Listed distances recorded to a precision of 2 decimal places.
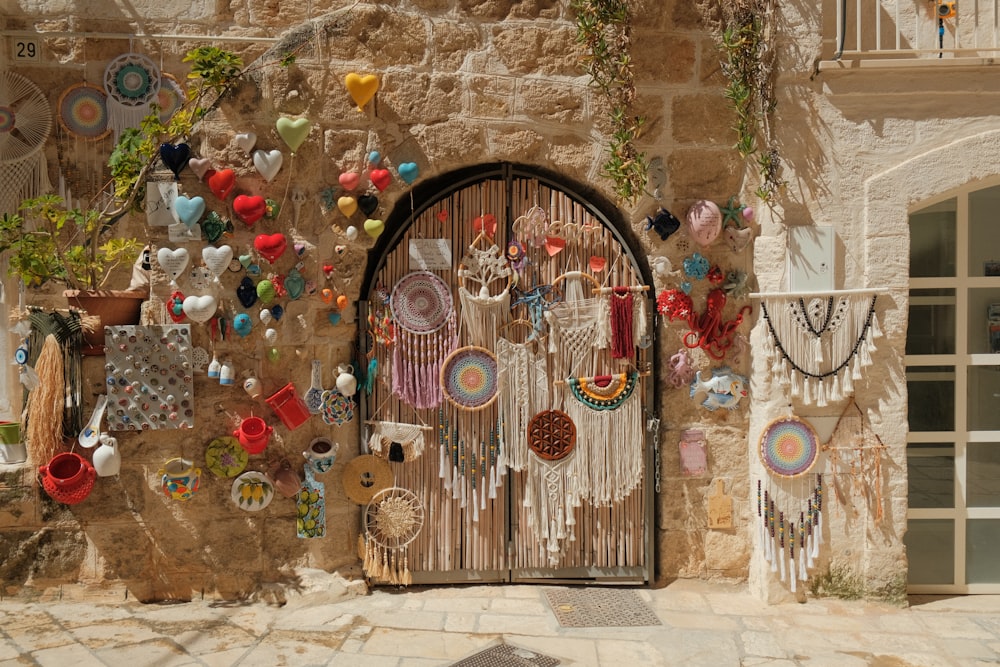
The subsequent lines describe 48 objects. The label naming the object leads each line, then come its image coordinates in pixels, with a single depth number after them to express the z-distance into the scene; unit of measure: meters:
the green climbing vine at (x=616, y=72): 4.32
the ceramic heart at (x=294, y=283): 4.28
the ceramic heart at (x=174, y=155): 4.16
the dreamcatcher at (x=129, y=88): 4.30
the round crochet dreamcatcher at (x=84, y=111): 4.29
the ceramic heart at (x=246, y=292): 4.26
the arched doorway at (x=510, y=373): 4.50
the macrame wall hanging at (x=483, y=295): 4.48
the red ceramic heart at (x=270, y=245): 4.20
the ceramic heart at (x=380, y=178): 4.29
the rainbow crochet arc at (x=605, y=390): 4.57
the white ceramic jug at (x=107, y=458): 4.12
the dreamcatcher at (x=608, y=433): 4.58
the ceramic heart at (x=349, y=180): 4.27
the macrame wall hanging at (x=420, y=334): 4.48
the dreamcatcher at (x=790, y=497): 4.40
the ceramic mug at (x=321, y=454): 4.36
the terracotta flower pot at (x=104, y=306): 4.14
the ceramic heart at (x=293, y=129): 4.19
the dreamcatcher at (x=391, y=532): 4.49
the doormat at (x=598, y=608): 4.18
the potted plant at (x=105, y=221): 4.07
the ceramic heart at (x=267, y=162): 4.22
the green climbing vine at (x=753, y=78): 4.34
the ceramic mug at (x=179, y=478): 4.25
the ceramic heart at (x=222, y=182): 4.18
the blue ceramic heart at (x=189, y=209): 4.16
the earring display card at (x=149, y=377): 4.21
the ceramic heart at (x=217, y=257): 4.17
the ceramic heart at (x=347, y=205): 4.27
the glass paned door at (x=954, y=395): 4.60
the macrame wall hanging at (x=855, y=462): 4.43
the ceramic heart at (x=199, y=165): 4.20
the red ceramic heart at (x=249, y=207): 4.20
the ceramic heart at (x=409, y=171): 4.32
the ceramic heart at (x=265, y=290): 4.24
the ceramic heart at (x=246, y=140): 4.21
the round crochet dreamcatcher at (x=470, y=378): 4.51
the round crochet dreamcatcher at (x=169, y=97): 4.35
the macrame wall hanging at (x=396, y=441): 4.47
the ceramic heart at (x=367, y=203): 4.30
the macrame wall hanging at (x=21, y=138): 4.29
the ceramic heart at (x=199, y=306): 4.15
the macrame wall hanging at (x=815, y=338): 4.38
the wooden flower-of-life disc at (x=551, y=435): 4.57
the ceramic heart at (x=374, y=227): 4.30
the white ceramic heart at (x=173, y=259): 4.15
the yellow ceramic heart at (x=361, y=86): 4.21
